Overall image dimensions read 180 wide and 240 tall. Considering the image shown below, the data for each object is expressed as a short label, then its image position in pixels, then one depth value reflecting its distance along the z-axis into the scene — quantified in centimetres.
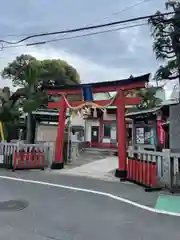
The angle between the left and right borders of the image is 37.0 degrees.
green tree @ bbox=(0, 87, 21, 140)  1986
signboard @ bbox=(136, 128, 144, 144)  1718
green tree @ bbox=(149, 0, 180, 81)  936
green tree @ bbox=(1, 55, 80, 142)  1773
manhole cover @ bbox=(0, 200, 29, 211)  595
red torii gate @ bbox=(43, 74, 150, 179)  1035
